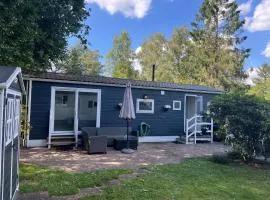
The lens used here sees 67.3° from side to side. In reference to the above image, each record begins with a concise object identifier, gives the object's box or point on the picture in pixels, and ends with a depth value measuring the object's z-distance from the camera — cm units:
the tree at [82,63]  2033
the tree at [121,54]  2520
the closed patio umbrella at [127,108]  709
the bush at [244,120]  613
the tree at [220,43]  1844
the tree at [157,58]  2431
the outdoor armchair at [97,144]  662
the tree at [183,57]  2031
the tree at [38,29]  640
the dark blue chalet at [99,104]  740
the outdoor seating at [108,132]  730
